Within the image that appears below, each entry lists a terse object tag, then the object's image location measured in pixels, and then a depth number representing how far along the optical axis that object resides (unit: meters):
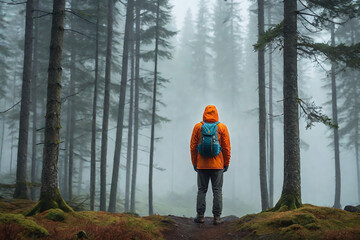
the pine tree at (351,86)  20.72
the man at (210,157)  6.18
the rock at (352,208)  7.21
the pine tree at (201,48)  40.69
